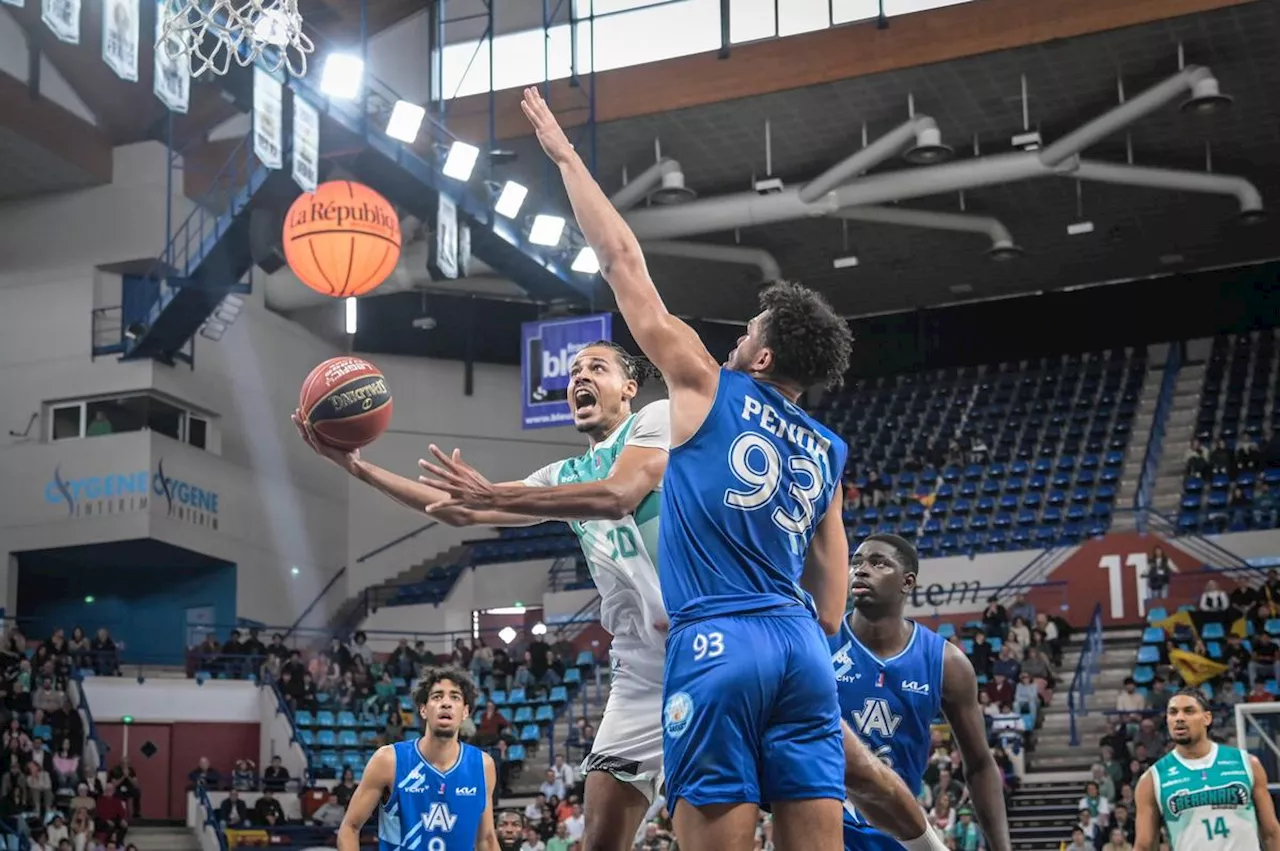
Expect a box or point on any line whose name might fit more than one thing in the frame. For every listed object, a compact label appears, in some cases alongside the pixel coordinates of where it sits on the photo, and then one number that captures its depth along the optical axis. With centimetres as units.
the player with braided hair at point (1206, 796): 955
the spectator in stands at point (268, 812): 2284
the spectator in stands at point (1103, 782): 1906
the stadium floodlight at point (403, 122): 2117
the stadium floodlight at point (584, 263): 2402
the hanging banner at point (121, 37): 1698
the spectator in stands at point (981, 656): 2269
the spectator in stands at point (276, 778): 2405
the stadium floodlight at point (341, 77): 1981
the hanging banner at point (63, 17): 1605
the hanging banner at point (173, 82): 1778
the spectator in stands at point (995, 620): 2388
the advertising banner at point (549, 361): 2311
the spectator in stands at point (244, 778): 2428
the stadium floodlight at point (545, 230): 2327
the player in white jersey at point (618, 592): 634
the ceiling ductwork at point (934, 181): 2370
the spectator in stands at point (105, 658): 2612
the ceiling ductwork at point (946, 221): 2778
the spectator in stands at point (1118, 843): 1725
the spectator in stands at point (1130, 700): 2131
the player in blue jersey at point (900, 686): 658
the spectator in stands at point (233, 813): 2283
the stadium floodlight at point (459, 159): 2184
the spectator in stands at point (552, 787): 2183
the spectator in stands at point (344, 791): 2289
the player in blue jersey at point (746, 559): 466
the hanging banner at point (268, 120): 1970
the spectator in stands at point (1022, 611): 2523
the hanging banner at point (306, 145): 1989
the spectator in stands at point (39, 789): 2166
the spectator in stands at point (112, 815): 2181
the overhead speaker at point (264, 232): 2362
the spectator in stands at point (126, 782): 2334
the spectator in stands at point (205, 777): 2399
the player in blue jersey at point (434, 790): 870
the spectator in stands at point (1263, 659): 2053
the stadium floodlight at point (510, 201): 2278
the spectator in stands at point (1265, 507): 2631
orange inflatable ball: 1905
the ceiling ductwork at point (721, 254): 2911
